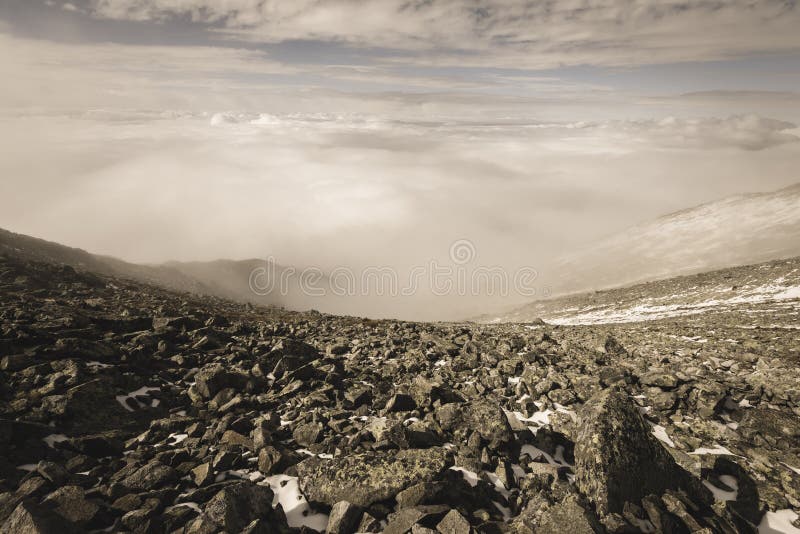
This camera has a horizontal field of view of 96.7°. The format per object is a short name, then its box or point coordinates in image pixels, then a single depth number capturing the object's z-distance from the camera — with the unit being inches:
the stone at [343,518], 282.8
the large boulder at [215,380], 535.2
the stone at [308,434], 415.2
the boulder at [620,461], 295.3
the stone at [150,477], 322.0
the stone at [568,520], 254.1
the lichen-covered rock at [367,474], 309.0
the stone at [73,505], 269.3
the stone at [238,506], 269.1
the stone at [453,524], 267.1
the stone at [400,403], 491.8
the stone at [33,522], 243.3
